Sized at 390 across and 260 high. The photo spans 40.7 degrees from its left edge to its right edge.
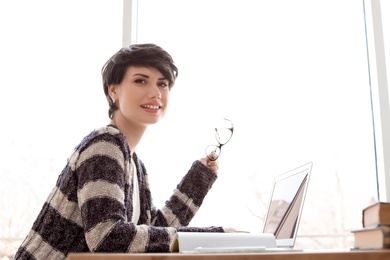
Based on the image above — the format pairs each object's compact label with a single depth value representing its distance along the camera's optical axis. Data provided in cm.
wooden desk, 67
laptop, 94
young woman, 124
